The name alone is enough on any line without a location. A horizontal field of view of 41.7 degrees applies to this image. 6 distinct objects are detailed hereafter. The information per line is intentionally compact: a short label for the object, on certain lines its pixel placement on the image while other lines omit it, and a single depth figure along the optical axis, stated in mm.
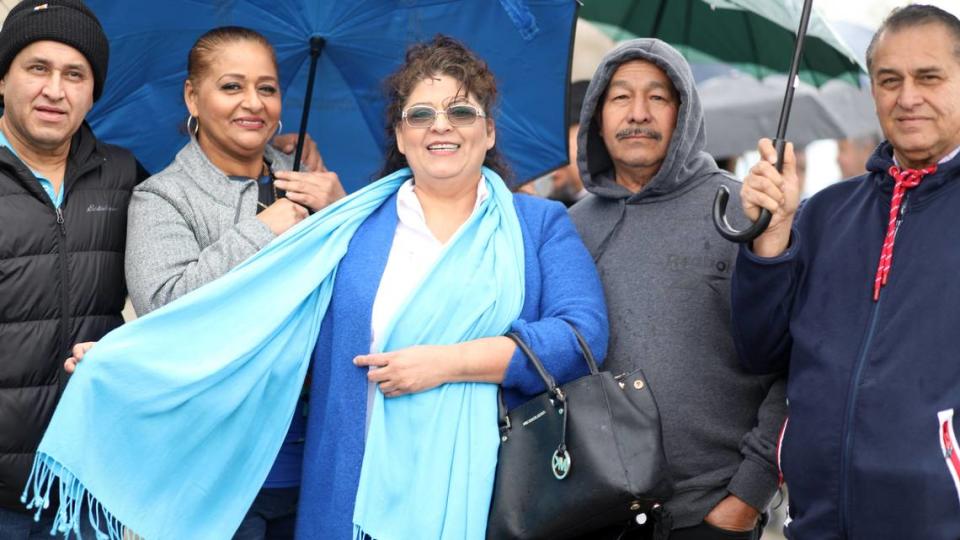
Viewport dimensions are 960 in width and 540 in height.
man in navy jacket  3248
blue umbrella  4316
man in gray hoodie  3984
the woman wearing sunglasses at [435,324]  3602
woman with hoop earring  3828
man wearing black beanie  3723
